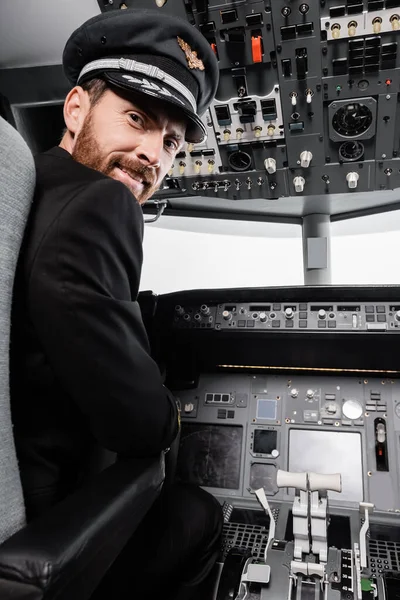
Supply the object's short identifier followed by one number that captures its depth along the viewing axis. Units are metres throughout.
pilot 0.65
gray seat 0.46
